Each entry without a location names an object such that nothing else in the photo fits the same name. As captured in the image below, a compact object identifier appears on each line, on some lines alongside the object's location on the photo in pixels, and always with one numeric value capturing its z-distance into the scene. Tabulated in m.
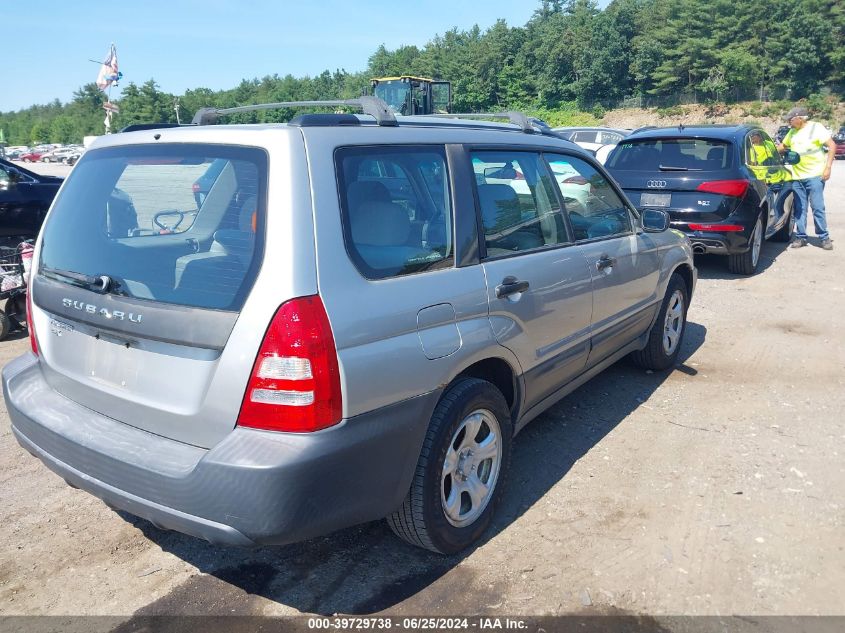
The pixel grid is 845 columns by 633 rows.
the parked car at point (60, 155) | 63.63
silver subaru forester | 2.23
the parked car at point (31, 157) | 70.40
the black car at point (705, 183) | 7.85
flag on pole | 28.59
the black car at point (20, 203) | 8.45
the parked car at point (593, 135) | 18.86
